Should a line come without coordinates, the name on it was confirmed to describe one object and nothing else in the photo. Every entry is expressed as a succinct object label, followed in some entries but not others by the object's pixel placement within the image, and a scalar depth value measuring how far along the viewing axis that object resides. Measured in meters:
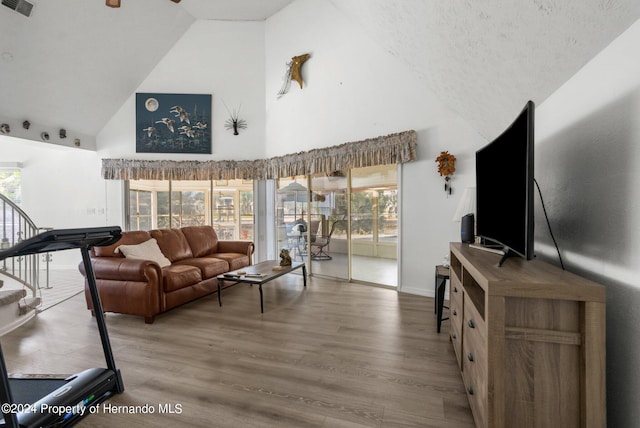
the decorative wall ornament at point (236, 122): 6.36
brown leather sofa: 3.29
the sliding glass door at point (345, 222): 5.16
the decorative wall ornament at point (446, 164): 3.94
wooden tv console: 1.17
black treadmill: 1.52
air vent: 3.84
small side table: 2.94
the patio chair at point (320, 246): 5.60
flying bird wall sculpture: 5.55
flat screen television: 1.42
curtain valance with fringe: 4.64
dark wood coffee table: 3.66
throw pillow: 3.68
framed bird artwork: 6.34
